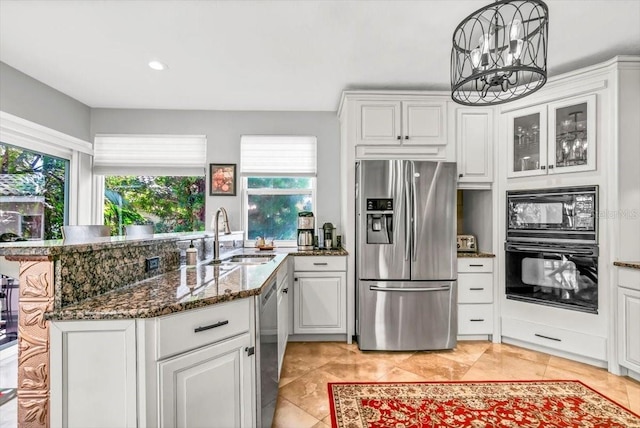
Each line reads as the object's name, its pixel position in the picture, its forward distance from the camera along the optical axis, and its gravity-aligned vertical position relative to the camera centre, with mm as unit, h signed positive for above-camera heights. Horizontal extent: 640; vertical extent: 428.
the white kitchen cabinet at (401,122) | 2904 +891
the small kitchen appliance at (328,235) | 3255 -226
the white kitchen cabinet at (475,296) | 2887 -774
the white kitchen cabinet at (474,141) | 2936 +714
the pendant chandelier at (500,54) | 1312 +758
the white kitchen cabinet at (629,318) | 2201 -763
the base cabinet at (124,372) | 1033 -553
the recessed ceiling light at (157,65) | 2509 +1246
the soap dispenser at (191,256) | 1976 -281
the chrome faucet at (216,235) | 2178 -159
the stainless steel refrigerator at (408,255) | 2703 -364
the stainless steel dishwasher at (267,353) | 1417 -729
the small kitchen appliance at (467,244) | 3068 -297
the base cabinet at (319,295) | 2869 -767
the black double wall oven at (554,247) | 2447 -274
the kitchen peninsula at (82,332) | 1034 -412
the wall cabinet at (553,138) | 2479 +671
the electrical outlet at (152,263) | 1580 -266
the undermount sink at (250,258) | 2652 -405
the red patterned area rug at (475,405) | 1783 -1220
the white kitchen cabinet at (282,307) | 2104 -720
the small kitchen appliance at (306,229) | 3238 -162
